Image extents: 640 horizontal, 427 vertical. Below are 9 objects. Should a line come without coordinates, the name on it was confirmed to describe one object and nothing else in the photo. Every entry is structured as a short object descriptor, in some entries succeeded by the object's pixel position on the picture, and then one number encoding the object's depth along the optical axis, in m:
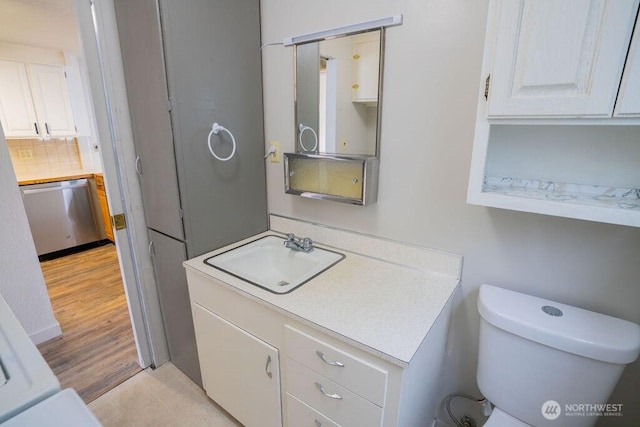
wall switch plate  1.68
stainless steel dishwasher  3.15
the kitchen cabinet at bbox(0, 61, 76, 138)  3.11
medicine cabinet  1.29
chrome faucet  1.53
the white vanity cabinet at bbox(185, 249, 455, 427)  0.89
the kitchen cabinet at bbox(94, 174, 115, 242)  3.50
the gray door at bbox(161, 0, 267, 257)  1.29
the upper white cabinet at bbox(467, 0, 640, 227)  0.71
